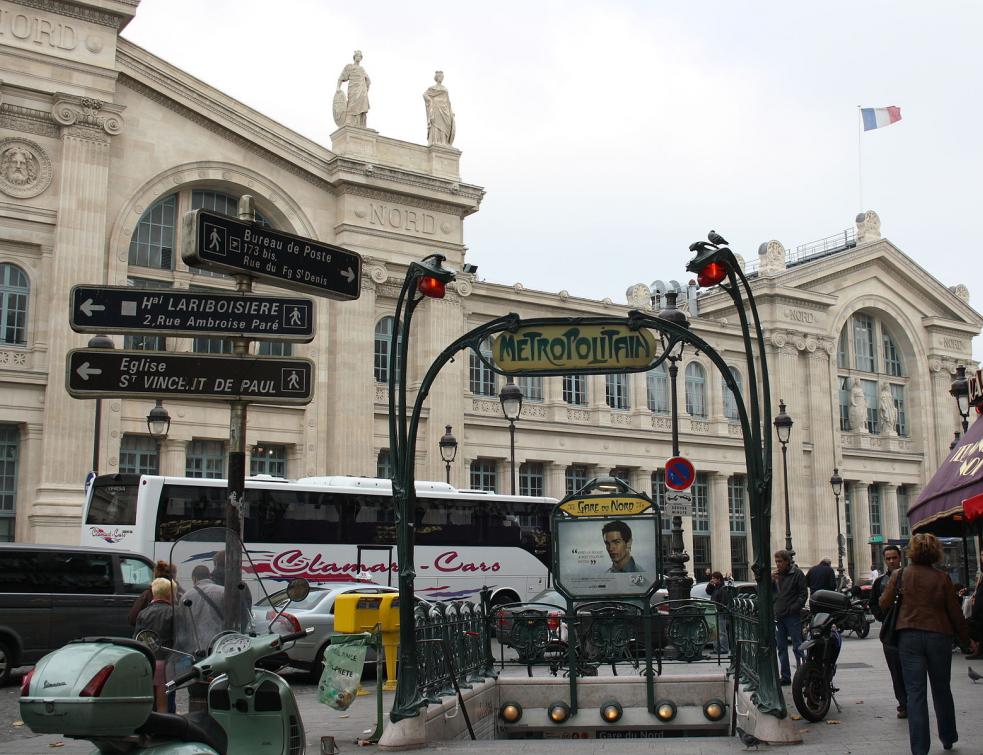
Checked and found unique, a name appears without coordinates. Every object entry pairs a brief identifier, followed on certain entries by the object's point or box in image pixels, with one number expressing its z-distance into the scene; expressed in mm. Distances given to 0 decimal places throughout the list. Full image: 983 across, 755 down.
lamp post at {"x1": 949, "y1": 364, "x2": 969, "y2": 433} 26969
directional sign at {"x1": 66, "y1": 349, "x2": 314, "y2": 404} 9219
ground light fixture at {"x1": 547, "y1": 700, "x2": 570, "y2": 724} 12750
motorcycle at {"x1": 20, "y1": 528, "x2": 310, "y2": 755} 4055
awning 12086
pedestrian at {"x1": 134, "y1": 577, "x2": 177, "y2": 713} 11254
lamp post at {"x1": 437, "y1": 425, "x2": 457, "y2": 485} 31281
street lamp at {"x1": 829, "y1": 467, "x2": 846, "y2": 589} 45559
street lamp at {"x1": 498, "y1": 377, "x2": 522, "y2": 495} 28312
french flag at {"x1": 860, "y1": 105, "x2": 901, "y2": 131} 56250
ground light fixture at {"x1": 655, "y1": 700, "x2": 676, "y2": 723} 12609
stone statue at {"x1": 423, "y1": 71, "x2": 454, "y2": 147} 41656
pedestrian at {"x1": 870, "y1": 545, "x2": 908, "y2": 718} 11111
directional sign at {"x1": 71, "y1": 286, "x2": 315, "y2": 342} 9312
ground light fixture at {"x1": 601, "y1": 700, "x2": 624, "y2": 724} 12492
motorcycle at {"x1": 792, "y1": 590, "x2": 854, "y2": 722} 11578
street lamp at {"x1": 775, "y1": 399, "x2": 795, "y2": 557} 33438
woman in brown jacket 8977
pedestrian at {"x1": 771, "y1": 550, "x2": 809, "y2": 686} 14398
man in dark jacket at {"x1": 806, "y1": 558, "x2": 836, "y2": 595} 21781
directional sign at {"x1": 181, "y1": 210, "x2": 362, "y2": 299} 9227
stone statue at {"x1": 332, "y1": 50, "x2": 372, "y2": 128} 39741
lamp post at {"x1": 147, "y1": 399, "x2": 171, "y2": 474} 25766
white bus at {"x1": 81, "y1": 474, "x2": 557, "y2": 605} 23641
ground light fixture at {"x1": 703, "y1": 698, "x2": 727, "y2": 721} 12578
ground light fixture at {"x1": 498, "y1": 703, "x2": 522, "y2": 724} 12984
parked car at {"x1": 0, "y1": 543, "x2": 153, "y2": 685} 17016
